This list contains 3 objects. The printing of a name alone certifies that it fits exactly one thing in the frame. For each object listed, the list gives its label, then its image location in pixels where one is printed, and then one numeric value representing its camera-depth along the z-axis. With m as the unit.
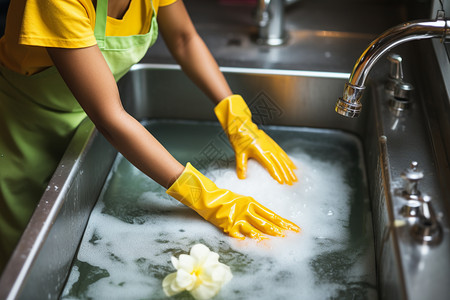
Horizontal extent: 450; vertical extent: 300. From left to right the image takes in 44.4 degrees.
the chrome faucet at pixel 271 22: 1.81
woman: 1.12
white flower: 1.09
